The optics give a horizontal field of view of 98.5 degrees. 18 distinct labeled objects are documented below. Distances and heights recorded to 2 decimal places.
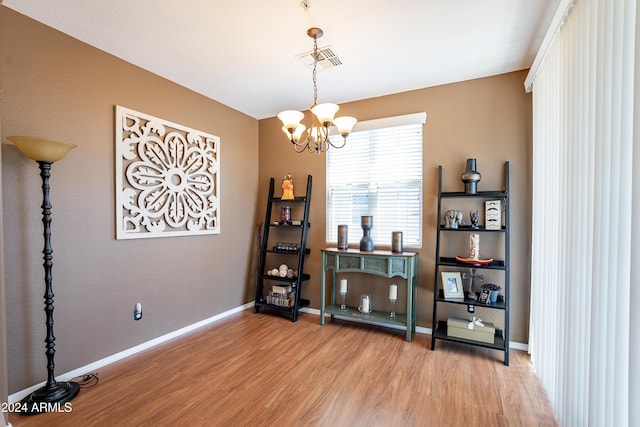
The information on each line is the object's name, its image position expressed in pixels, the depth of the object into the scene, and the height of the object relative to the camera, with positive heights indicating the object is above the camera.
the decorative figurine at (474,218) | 2.69 -0.08
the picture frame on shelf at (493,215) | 2.61 -0.04
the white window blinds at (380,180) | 3.17 +0.37
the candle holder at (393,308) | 3.08 -1.14
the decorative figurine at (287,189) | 3.75 +0.29
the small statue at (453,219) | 2.77 -0.08
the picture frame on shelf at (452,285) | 2.73 -0.74
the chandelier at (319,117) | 1.97 +0.69
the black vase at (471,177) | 2.66 +0.33
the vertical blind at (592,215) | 1.06 -0.02
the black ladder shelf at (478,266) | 2.46 -0.51
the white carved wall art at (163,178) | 2.55 +0.32
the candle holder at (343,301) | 3.34 -1.14
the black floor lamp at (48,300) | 1.81 -0.64
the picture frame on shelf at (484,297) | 2.56 -0.80
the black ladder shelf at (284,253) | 3.60 -0.59
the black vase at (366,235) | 3.18 -0.29
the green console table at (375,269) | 2.88 -0.65
